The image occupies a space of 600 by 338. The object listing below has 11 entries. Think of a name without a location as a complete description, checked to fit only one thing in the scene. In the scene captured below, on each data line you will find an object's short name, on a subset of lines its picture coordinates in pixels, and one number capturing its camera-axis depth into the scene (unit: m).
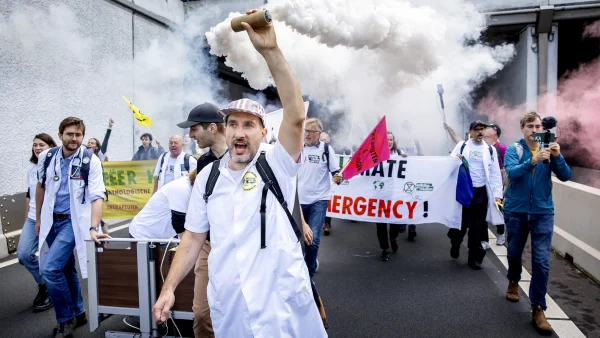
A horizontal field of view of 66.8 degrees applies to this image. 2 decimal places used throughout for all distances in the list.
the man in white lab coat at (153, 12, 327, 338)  2.08
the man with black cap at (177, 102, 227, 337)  3.44
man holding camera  4.21
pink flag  6.09
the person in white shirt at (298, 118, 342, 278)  5.46
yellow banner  9.02
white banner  6.90
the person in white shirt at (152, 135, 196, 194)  6.61
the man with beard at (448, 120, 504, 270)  6.29
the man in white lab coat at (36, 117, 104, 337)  4.18
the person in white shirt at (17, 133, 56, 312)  4.94
